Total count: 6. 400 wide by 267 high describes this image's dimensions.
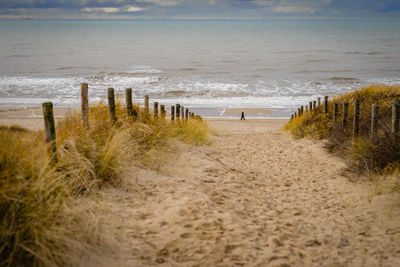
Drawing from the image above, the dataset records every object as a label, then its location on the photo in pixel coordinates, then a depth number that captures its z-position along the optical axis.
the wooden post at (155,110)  9.19
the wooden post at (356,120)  8.88
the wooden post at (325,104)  12.90
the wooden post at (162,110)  10.11
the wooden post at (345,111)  10.23
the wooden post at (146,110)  8.69
